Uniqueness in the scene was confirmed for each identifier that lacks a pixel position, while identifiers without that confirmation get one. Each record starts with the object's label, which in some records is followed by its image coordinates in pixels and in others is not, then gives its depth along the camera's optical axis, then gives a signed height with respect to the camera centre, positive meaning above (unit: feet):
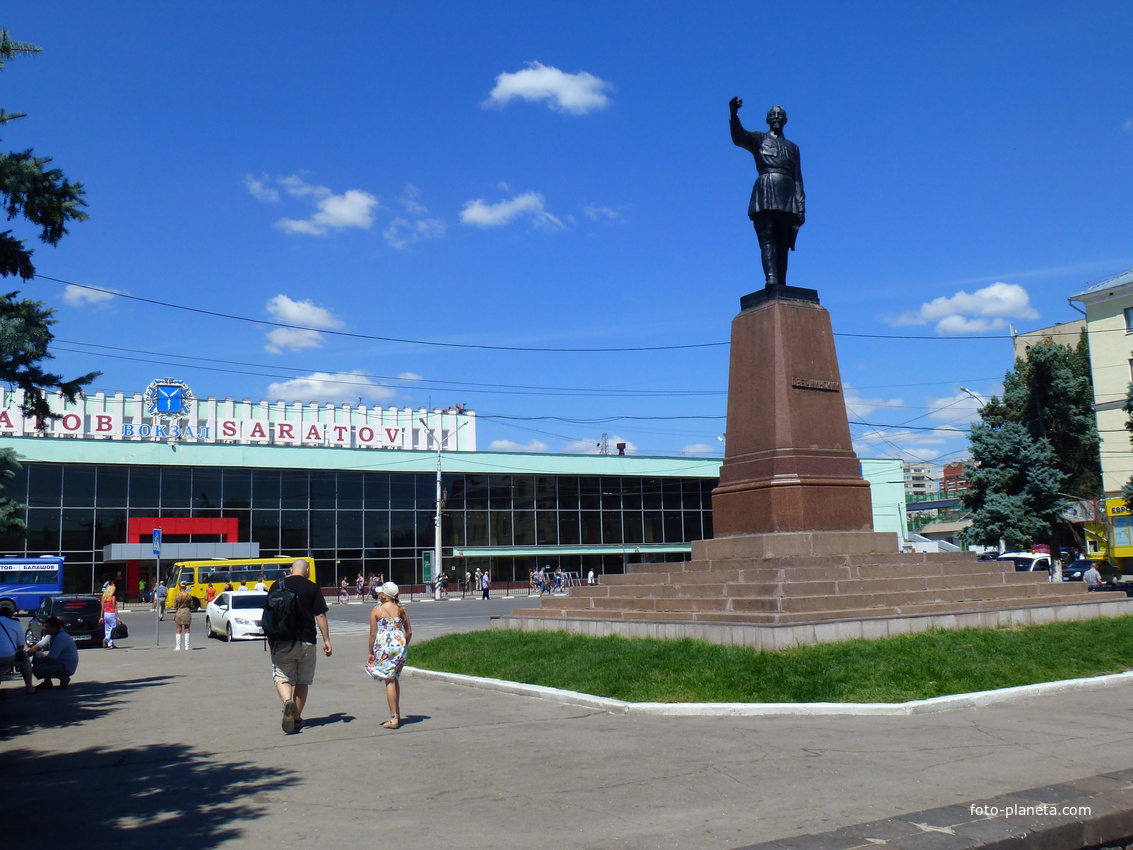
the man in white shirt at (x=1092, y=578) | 82.40 -4.66
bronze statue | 50.01 +17.72
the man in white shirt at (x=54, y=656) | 43.73 -4.66
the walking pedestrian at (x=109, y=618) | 72.74 -4.91
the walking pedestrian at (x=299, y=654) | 28.58 -3.17
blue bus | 112.16 -2.79
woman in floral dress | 29.22 -3.06
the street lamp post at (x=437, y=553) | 146.72 -1.45
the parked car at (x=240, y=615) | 78.79 -5.44
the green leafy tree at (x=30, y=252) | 30.53 +10.40
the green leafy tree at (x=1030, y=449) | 116.57 +9.85
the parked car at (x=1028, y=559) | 112.98 -3.96
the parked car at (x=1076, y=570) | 119.65 -5.84
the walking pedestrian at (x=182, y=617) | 68.33 -4.66
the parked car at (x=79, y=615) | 74.38 -4.69
